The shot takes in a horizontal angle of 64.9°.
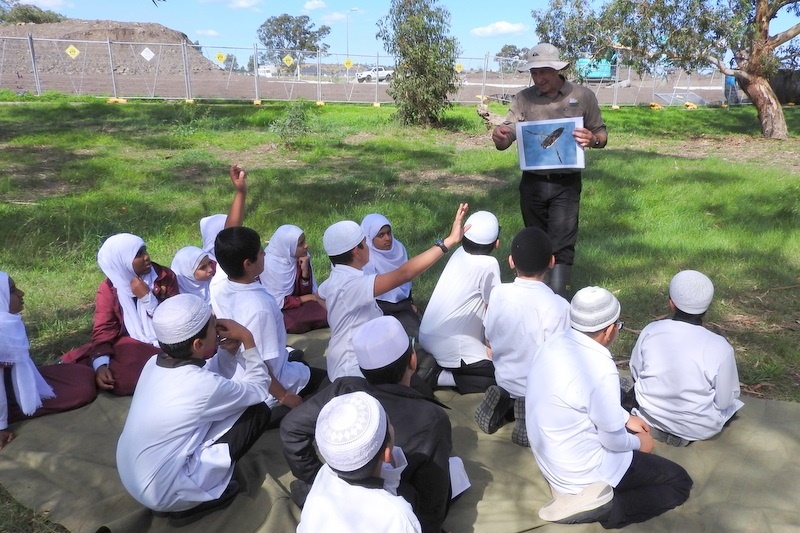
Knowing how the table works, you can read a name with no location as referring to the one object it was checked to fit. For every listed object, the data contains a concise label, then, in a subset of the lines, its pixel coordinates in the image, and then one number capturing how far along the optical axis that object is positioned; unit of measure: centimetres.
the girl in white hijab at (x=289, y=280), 518
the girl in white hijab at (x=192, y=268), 473
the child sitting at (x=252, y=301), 351
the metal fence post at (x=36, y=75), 1944
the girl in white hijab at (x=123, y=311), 424
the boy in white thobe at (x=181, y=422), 271
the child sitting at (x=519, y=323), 353
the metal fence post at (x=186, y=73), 2017
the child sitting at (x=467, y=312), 405
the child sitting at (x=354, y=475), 198
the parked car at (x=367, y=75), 3413
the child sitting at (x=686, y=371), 322
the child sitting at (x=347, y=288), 353
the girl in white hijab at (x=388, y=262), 507
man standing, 471
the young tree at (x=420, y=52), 1515
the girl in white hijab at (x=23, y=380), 353
